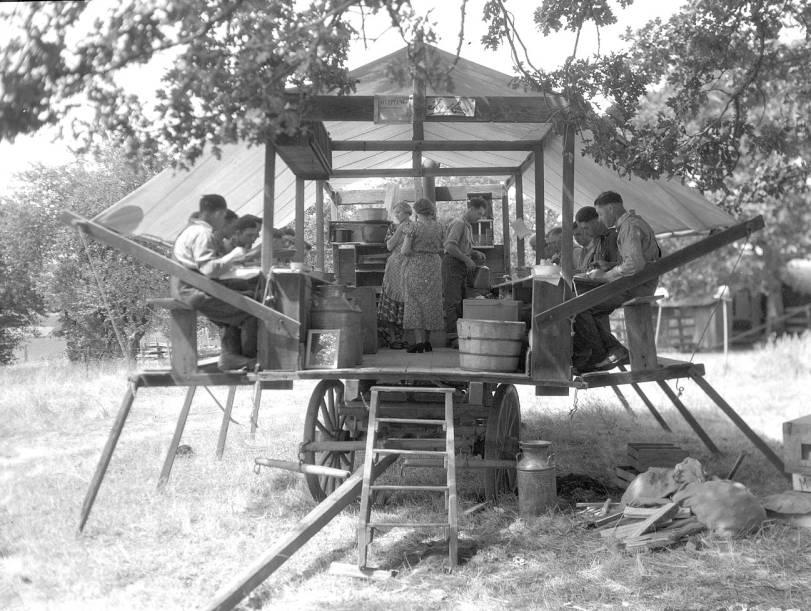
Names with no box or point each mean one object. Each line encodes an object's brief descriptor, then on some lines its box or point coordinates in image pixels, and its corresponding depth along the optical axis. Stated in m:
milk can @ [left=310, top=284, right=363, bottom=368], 5.47
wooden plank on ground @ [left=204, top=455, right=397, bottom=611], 3.87
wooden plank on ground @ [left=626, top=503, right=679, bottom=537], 4.87
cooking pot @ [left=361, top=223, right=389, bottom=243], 9.27
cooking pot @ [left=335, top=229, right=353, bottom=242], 9.35
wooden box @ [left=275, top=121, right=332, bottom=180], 5.89
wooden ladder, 4.50
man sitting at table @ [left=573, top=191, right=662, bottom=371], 5.46
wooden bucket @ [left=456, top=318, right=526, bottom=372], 5.34
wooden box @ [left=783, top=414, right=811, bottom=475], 5.51
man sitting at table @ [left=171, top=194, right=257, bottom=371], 5.24
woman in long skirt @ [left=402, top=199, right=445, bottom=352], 6.93
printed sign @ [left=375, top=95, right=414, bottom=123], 5.72
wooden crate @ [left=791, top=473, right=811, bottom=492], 5.54
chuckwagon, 5.27
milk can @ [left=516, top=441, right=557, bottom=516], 5.40
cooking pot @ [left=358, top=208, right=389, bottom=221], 9.33
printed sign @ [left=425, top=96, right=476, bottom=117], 5.77
